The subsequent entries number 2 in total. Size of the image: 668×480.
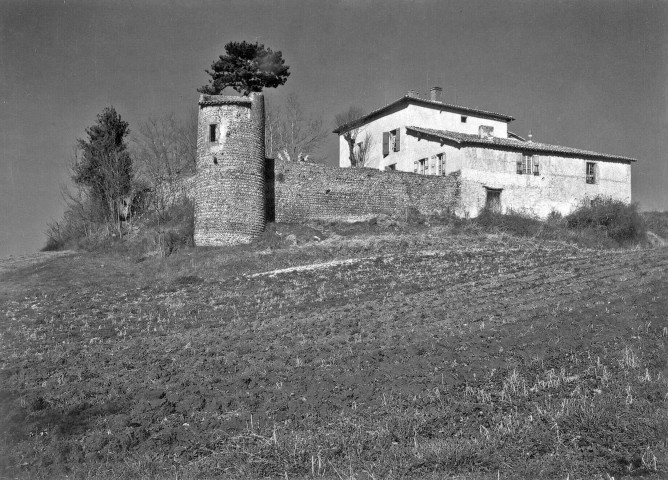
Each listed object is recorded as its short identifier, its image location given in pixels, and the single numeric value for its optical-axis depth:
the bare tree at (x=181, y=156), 50.09
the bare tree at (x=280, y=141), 51.67
